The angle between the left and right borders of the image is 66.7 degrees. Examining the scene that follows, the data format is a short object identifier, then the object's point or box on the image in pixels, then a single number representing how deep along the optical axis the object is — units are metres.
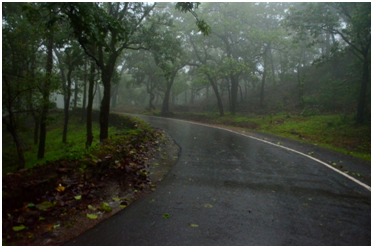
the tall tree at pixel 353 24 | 15.59
